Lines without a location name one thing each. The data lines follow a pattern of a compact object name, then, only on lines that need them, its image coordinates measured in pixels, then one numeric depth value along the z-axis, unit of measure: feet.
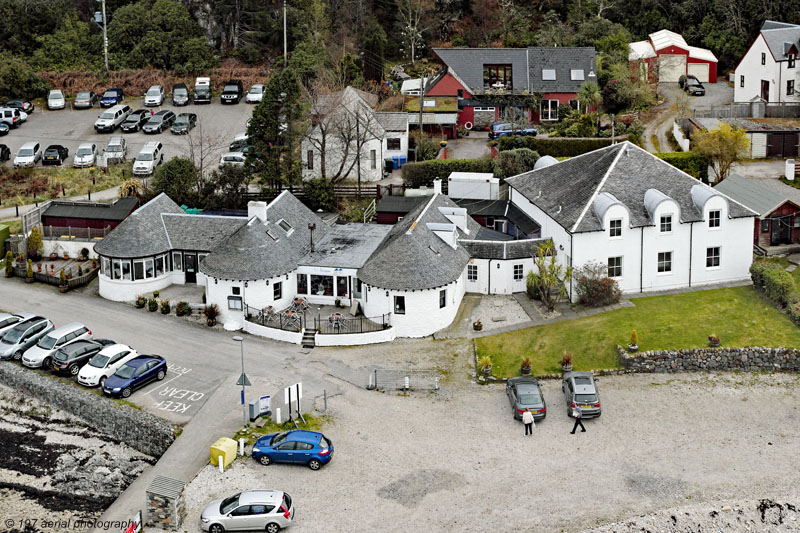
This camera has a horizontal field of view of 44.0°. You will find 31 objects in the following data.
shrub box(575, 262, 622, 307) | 178.19
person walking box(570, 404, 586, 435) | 143.02
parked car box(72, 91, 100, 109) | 296.30
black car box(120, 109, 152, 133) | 273.33
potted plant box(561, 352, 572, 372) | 160.76
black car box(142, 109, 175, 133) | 271.49
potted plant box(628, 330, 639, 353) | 162.50
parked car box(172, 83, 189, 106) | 297.12
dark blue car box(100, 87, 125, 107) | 297.53
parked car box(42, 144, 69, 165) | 253.65
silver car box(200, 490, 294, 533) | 119.65
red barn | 297.33
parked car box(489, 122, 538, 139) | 253.44
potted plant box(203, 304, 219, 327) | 179.42
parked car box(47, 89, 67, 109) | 296.71
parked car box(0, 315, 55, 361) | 169.78
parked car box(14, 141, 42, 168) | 251.19
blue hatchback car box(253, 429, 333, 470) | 133.18
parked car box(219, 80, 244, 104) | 298.15
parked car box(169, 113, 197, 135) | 269.23
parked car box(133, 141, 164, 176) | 244.63
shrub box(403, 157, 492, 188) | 233.35
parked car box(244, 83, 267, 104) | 297.33
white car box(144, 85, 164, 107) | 295.28
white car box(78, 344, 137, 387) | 157.79
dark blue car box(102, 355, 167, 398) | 153.89
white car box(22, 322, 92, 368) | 165.48
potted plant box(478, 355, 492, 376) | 160.45
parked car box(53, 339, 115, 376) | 161.79
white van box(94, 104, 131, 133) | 275.18
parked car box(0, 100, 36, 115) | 289.94
